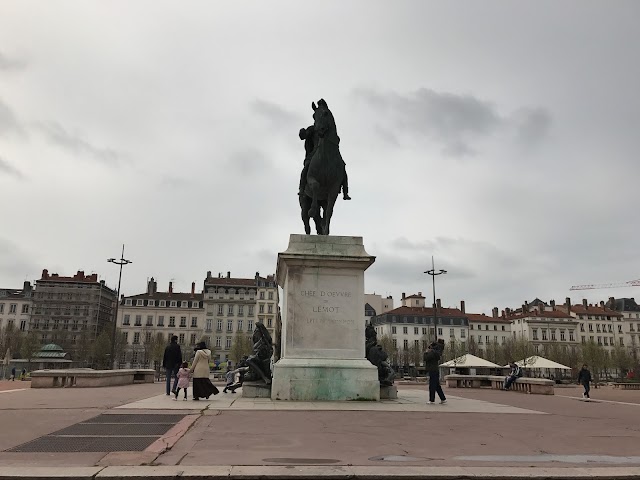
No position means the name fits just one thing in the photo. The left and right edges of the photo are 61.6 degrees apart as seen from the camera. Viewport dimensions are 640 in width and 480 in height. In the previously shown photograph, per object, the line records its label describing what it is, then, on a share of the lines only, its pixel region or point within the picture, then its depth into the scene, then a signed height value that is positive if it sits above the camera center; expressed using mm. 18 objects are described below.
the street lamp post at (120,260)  54094 +9315
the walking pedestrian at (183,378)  14523 -596
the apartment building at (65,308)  118812 +10180
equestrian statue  15680 +5403
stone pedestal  13320 +862
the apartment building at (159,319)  116438 +7920
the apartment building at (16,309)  123125 +10247
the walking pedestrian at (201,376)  14062 -520
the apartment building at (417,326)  121250 +7283
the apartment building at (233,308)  118938 +10533
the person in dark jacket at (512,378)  27578 -971
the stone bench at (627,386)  44594 -2155
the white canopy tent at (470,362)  43834 -313
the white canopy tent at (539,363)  45000 -355
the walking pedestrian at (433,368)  14305 -271
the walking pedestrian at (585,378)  23734 -822
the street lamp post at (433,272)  53206 +8444
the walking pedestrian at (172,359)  15836 -101
